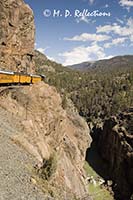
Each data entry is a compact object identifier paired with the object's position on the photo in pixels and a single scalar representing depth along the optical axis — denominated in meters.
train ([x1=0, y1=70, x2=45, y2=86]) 30.41
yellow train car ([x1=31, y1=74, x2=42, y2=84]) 38.69
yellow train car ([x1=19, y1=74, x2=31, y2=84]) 34.96
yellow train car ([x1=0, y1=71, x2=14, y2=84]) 29.92
